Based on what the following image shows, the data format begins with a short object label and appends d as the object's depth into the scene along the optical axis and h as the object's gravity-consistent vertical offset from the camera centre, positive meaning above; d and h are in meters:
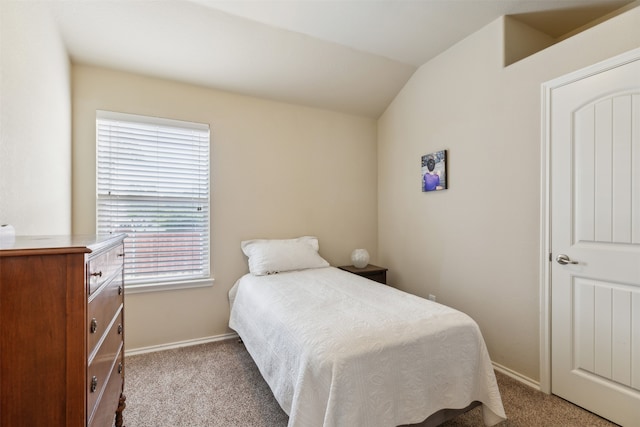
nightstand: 3.21 -0.67
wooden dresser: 0.77 -0.33
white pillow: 2.79 -0.43
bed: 1.27 -0.72
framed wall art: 2.78 +0.40
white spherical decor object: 3.32 -0.52
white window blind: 2.57 +0.16
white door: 1.67 -0.16
